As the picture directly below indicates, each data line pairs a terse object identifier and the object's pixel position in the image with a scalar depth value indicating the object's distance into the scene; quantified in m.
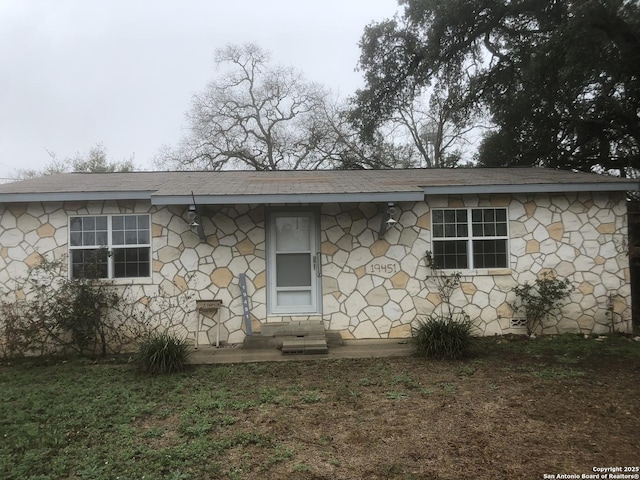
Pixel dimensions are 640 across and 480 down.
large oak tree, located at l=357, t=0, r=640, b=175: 11.27
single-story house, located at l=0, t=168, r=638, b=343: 7.56
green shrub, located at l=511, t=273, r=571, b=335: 7.70
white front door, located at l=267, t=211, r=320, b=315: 7.89
